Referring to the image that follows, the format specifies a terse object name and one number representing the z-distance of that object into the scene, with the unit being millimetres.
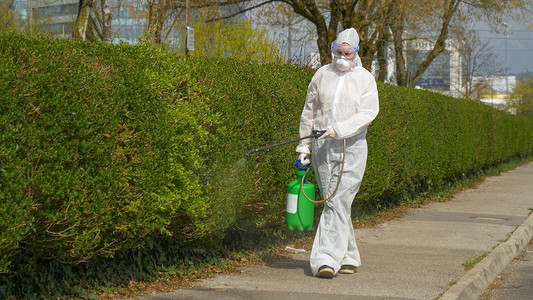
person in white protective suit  12172
